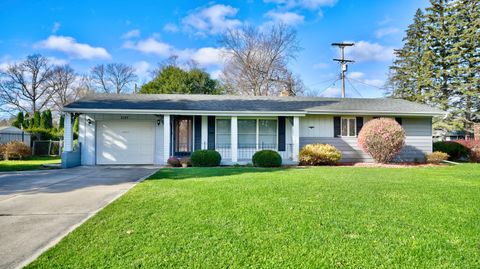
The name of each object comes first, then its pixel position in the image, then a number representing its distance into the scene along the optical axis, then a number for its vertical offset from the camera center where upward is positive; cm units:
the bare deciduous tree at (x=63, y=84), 3484 +755
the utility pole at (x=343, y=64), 2080 +610
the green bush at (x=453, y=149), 1521 -35
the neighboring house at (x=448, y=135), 3012 +93
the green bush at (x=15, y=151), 1512 -51
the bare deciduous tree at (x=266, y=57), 2881 +922
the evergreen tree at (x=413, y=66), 2931 +874
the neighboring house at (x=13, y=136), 1727 +39
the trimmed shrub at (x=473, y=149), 1464 -33
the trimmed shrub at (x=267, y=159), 1184 -73
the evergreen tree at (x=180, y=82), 2627 +596
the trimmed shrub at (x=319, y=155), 1256 -58
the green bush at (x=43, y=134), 1869 +54
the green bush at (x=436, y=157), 1351 -71
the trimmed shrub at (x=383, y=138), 1225 +21
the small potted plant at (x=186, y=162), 1214 -89
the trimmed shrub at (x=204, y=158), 1189 -70
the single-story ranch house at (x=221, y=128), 1289 +75
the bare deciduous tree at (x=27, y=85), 3291 +701
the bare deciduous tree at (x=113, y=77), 3747 +917
